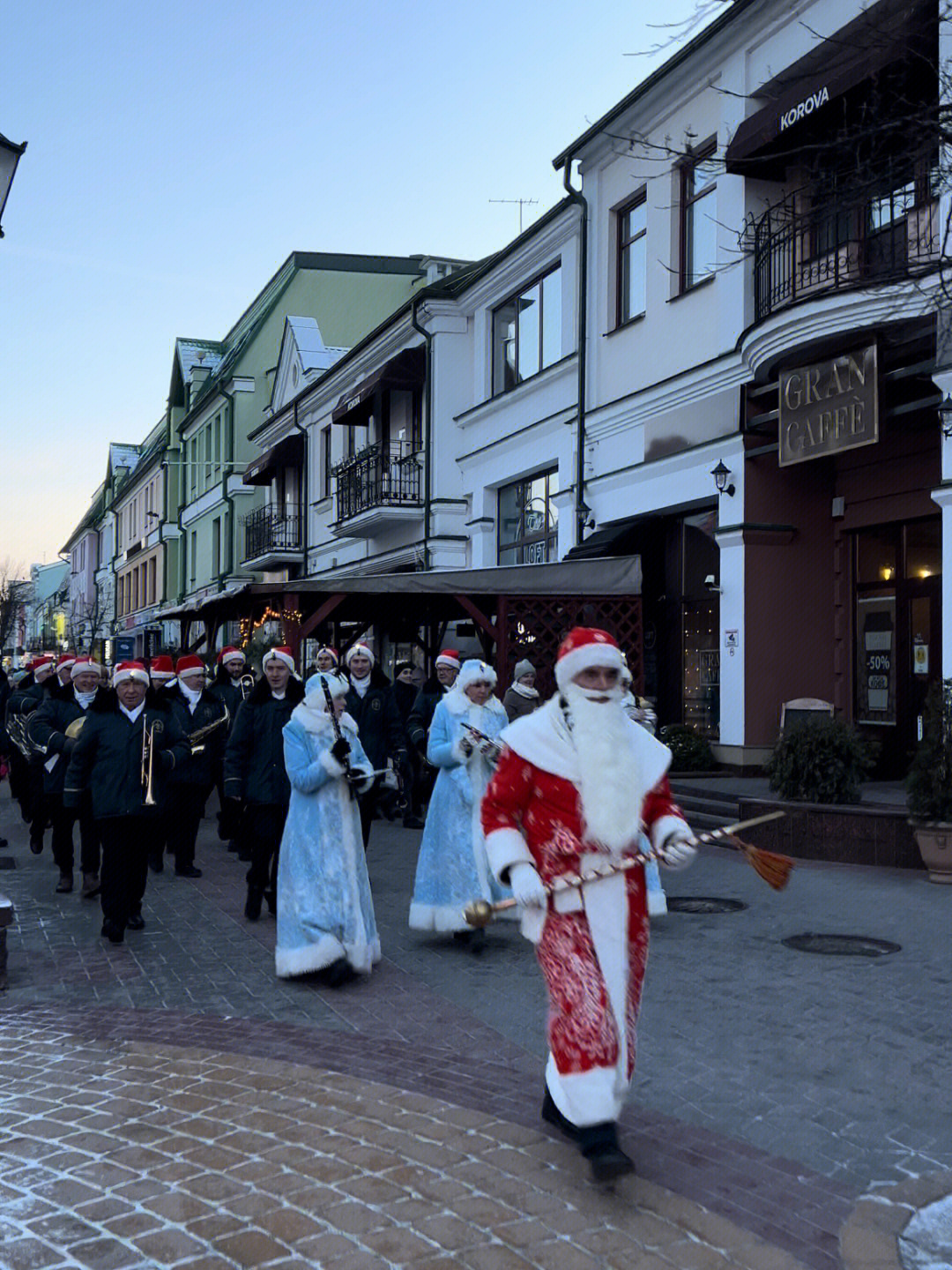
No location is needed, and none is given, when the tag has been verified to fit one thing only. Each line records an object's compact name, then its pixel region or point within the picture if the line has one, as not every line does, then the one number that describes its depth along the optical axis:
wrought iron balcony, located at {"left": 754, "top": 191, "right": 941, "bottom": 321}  12.58
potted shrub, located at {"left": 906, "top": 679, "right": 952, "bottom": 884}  10.21
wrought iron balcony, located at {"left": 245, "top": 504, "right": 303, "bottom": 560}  34.12
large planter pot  10.29
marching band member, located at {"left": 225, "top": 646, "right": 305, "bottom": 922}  8.78
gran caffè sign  13.13
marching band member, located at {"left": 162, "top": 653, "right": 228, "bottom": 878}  11.34
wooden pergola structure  16.02
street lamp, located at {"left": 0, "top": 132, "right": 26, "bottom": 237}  6.97
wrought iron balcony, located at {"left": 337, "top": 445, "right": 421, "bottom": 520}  25.09
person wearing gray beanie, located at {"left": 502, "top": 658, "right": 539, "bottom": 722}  11.68
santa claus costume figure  4.30
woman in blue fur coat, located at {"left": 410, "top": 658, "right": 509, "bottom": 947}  8.15
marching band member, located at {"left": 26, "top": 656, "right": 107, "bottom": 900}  10.23
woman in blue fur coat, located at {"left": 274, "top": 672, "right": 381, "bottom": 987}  7.17
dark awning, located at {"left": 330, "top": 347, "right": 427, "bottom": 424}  24.84
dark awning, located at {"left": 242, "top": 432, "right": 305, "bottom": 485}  33.78
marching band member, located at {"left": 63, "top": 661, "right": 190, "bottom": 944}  8.40
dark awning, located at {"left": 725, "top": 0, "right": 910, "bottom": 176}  11.31
